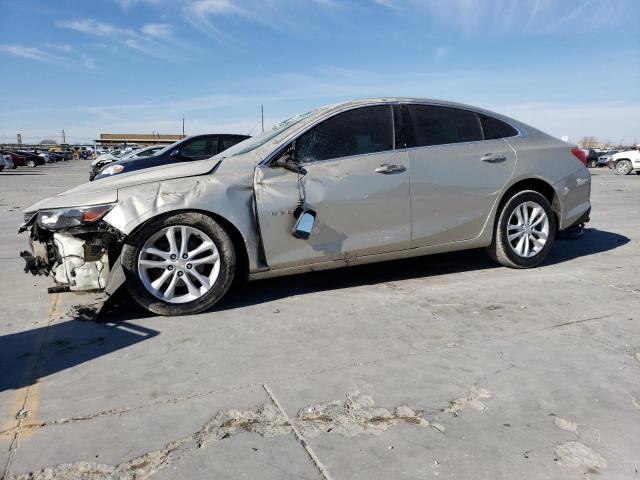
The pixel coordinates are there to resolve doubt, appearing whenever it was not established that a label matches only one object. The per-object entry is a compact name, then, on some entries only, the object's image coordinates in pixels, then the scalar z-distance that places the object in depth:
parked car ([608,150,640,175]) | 24.00
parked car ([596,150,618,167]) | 37.38
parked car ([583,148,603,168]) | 38.34
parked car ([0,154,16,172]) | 31.27
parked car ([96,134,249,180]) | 10.40
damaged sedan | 3.85
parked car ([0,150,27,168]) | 39.78
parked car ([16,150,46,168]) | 47.44
